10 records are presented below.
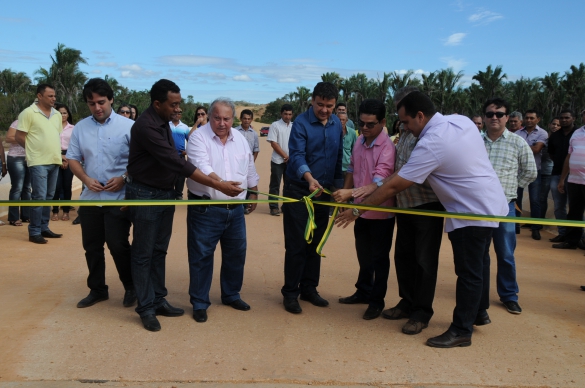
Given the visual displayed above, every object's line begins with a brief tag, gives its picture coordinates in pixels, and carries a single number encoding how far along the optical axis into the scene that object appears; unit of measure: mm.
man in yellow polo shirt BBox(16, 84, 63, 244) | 8492
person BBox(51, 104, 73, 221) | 10242
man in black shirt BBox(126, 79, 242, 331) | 4891
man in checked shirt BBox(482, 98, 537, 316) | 5750
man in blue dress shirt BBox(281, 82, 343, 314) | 5555
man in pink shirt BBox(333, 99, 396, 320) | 5293
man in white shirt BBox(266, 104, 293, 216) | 10977
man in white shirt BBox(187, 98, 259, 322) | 5203
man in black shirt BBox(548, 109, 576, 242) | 9562
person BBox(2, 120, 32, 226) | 9320
